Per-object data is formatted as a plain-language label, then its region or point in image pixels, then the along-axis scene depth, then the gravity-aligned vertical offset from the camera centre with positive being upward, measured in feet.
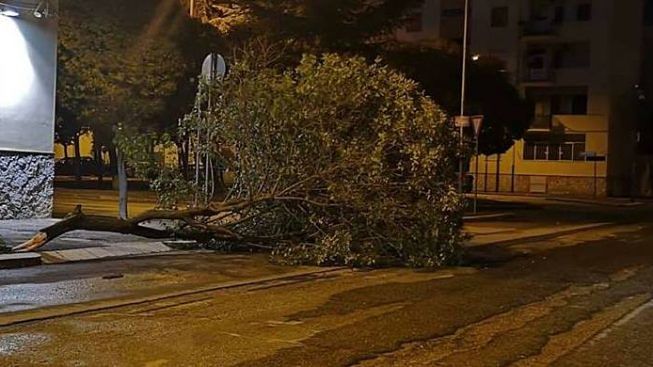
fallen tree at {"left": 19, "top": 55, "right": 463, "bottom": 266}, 48.26 -0.52
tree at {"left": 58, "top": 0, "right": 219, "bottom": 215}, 67.67 +7.30
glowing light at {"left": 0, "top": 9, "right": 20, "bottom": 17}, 57.53 +9.03
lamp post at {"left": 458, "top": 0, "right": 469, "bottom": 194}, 91.09 +10.17
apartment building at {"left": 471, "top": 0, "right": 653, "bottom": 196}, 191.93 +18.22
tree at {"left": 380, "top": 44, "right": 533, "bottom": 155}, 101.82 +9.90
